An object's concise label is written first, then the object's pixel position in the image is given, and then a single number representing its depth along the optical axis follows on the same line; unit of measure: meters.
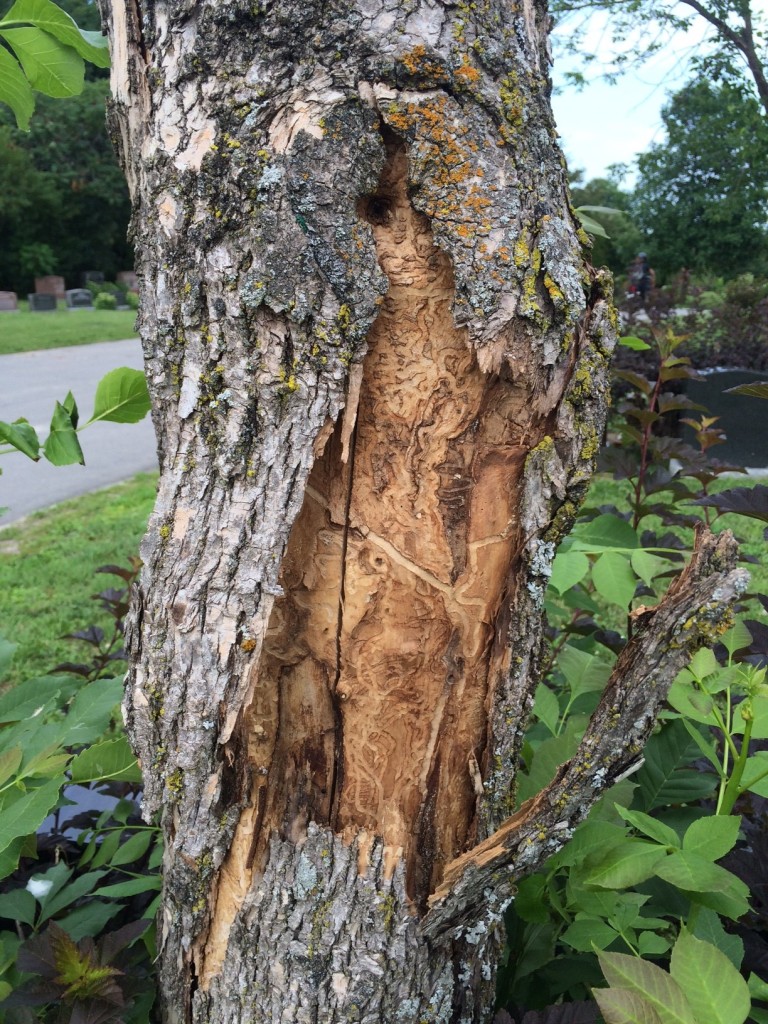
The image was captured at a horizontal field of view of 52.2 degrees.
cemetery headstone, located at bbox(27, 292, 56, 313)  24.25
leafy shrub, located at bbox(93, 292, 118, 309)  25.72
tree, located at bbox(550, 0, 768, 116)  12.20
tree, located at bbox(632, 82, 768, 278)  17.38
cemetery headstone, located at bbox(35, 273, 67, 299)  26.66
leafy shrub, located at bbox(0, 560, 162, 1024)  1.15
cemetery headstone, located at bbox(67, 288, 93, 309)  25.84
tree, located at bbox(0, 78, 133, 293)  29.14
